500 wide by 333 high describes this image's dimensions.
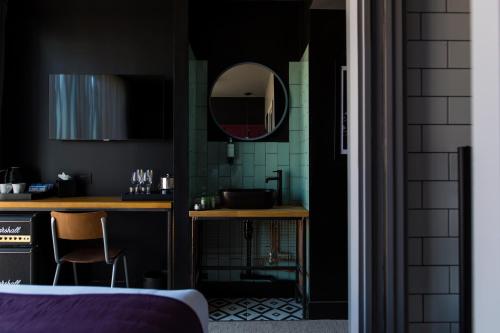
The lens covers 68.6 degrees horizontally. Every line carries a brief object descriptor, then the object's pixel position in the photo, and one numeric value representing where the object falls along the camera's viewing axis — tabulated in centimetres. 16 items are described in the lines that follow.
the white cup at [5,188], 297
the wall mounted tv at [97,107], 322
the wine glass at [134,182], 315
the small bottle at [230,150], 336
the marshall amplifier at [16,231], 273
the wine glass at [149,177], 318
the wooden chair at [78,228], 255
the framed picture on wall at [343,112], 285
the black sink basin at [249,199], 293
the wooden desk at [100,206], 280
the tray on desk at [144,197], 291
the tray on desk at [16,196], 291
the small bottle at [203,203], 294
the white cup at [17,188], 298
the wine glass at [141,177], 315
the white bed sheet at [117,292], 142
